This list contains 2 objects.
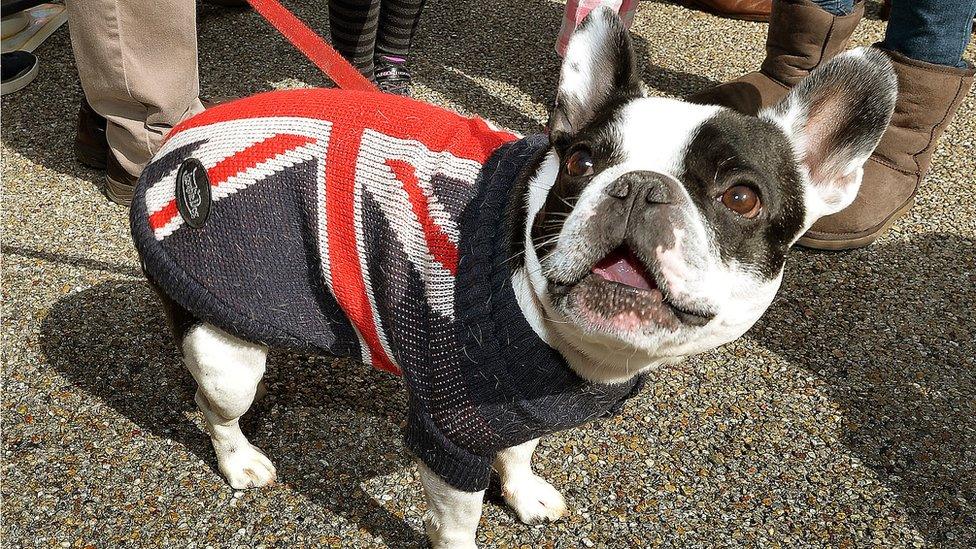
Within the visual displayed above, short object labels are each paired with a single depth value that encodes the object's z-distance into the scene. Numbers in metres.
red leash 0.79
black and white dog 0.61
